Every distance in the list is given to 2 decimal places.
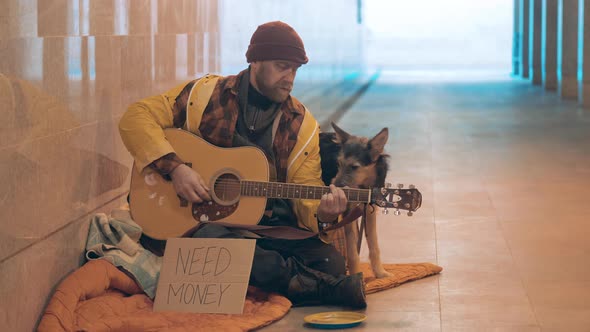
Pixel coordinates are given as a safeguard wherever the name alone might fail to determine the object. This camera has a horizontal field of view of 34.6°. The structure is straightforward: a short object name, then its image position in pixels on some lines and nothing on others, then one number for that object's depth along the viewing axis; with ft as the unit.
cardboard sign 13.32
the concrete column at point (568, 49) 55.77
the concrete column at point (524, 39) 83.76
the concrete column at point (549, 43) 65.70
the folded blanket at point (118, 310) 12.26
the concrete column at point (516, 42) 91.24
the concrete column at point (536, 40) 72.87
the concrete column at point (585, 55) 49.29
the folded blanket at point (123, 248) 13.85
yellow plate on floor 12.77
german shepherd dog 14.24
